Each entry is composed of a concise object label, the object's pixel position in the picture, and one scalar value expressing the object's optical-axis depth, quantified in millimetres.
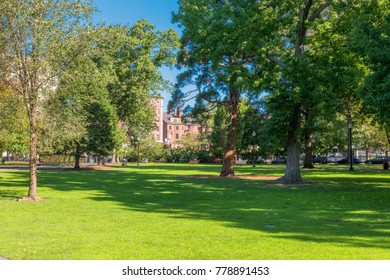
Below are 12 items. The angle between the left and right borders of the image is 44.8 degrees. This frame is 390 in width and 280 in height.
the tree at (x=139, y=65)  54250
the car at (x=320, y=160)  84438
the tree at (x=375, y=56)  16766
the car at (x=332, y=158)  88738
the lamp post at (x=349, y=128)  46922
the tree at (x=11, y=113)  19297
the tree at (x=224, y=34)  27641
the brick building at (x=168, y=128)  145375
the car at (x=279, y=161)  95938
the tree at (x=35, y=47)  18125
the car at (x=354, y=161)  82125
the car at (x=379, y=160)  76750
